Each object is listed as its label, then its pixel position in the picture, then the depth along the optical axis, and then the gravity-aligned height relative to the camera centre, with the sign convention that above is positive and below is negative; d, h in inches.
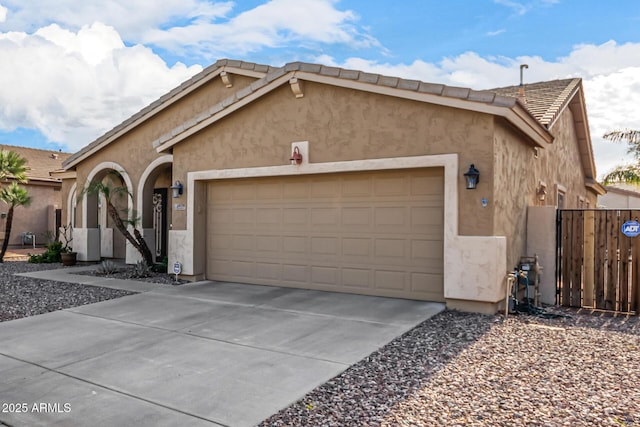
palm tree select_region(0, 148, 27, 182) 674.2 +71.5
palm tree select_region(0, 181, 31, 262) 624.7 +21.8
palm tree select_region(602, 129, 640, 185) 894.4 +105.9
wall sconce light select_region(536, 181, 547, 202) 443.4 +23.1
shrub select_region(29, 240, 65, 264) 627.2 -59.8
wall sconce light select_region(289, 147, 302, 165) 370.3 +46.1
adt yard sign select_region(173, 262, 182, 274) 433.7 -52.2
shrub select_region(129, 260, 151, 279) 468.4 -60.0
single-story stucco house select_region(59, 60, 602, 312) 305.7 +23.5
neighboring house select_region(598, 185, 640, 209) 1295.5 +46.6
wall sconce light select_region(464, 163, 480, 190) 298.4 +24.4
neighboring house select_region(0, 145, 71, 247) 865.5 +7.3
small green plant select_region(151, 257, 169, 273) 498.3 -59.5
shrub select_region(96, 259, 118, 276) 494.6 -61.3
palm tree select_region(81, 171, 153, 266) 481.7 -10.6
